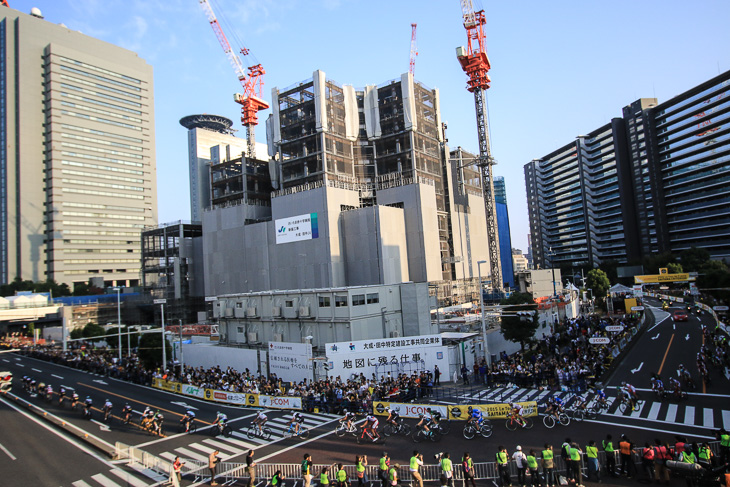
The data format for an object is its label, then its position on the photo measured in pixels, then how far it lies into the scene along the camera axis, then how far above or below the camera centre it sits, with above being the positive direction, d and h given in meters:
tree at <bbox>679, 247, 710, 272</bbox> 86.62 +0.12
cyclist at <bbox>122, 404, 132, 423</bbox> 24.53 -6.43
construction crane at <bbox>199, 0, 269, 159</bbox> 91.94 +38.58
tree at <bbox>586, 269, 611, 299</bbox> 84.38 -3.66
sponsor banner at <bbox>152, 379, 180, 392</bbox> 32.28 -6.76
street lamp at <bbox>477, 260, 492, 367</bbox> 31.99 -4.90
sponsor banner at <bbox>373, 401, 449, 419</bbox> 22.17 -6.68
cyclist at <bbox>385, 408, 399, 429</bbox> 20.75 -6.46
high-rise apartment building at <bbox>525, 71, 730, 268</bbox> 106.31 +22.72
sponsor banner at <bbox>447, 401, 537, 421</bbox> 21.67 -6.70
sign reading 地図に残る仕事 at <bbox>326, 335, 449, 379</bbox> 29.73 -5.21
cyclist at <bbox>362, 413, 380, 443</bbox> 19.98 -6.56
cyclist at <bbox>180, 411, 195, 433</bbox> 22.83 -6.47
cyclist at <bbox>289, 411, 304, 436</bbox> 21.19 -6.50
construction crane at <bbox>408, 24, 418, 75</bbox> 102.69 +49.12
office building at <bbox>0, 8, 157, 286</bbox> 126.50 +41.43
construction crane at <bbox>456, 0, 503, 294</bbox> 78.94 +32.35
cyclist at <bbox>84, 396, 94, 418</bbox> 25.97 -6.28
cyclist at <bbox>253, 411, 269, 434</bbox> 21.39 -6.38
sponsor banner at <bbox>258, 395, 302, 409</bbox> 26.09 -6.85
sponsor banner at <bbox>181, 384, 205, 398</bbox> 30.23 -6.76
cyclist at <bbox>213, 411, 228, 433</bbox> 22.02 -6.48
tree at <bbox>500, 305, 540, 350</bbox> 37.12 -4.65
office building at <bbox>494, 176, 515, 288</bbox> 125.31 +8.21
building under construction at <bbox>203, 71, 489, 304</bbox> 62.62 +12.39
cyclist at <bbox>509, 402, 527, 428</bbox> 20.14 -6.50
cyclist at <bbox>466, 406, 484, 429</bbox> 19.69 -6.34
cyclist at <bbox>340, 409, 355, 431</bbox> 20.78 -6.47
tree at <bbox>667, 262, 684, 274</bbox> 84.56 -1.48
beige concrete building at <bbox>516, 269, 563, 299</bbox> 63.19 -2.11
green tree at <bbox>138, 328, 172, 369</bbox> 42.69 -5.48
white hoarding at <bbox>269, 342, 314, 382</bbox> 31.08 -5.38
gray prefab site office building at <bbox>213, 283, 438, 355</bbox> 33.94 -2.59
